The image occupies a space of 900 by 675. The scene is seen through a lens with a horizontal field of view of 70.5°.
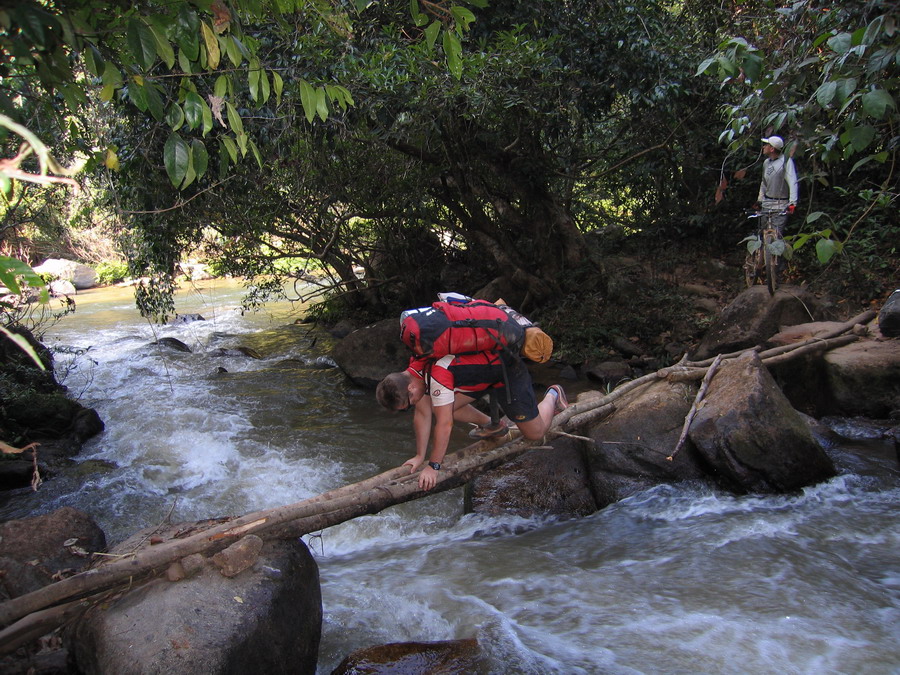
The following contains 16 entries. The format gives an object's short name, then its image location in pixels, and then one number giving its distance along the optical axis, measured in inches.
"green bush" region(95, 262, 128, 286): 841.5
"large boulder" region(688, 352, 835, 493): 183.6
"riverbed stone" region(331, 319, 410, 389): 363.6
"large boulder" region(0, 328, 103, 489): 275.0
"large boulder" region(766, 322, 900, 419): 237.5
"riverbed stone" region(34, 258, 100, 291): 793.6
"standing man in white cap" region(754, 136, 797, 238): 299.1
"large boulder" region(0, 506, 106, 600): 136.8
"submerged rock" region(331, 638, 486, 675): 126.9
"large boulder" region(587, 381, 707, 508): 196.5
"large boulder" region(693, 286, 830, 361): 285.8
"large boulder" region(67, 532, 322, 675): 110.5
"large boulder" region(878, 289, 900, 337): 245.8
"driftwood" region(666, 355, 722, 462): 191.7
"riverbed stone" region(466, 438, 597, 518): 196.7
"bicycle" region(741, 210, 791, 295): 298.2
